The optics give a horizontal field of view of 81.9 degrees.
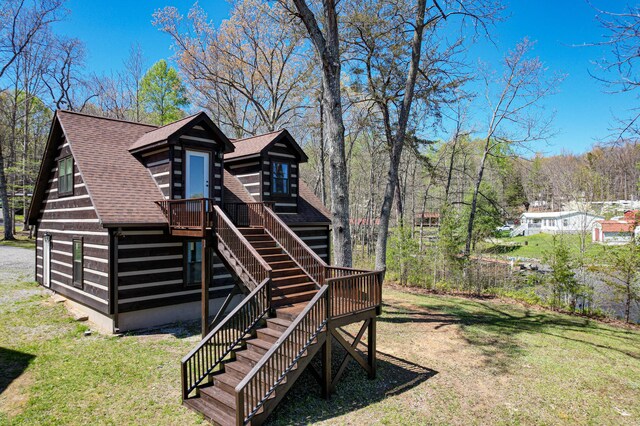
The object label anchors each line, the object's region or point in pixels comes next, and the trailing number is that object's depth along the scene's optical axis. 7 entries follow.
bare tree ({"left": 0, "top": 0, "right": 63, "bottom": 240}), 24.09
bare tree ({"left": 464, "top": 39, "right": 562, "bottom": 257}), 21.23
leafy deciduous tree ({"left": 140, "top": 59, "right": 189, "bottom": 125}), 30.12
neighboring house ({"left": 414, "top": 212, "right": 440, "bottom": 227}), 36.39
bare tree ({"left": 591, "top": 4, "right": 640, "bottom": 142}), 5.03
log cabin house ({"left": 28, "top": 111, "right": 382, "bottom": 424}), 6.33
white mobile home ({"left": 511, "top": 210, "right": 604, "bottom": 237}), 46.04
